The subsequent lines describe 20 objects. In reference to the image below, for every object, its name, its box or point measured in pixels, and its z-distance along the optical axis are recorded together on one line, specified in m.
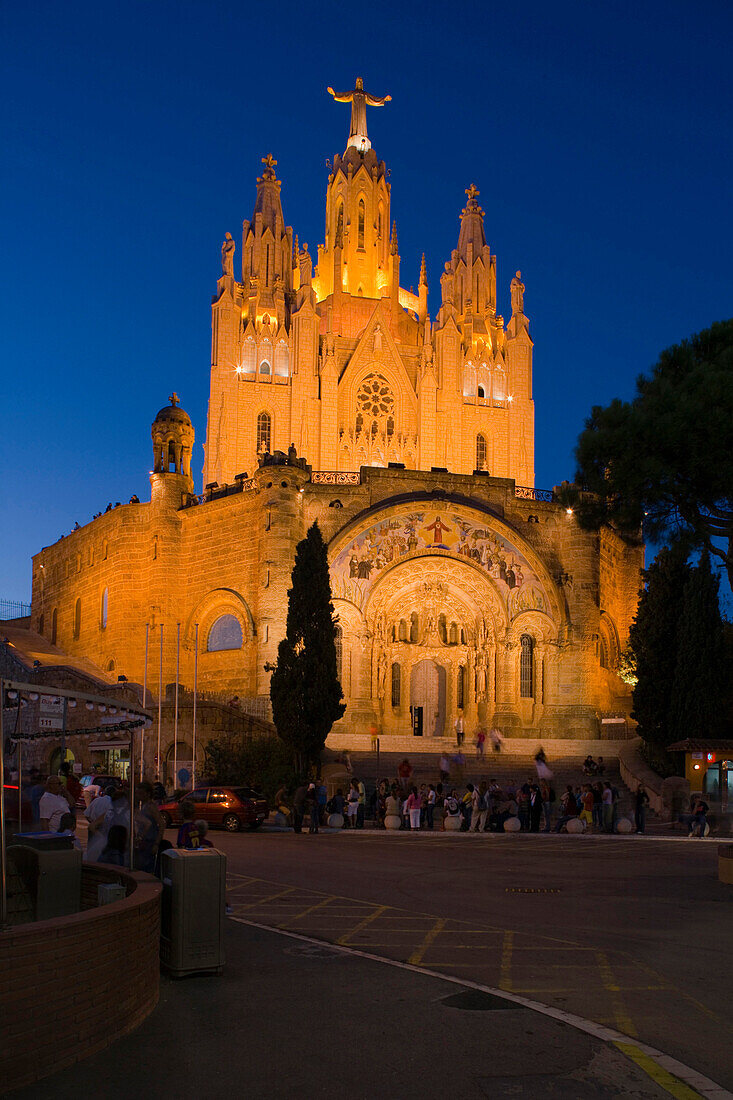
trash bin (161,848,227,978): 8.95
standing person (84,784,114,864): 10.63
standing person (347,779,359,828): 27.16
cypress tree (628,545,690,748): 34.22
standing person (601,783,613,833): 26.75
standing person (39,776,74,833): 13.29
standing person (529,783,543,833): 26.48
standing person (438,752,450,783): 32.72
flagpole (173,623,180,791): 32.47
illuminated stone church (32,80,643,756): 39.91
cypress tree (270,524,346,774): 32.56
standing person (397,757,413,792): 30.86
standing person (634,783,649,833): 26.59
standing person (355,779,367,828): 27.48
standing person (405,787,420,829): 26.61
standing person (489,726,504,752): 36.50
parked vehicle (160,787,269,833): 24.77
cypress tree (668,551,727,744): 33.22
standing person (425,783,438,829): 27.27
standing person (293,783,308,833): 24.61
